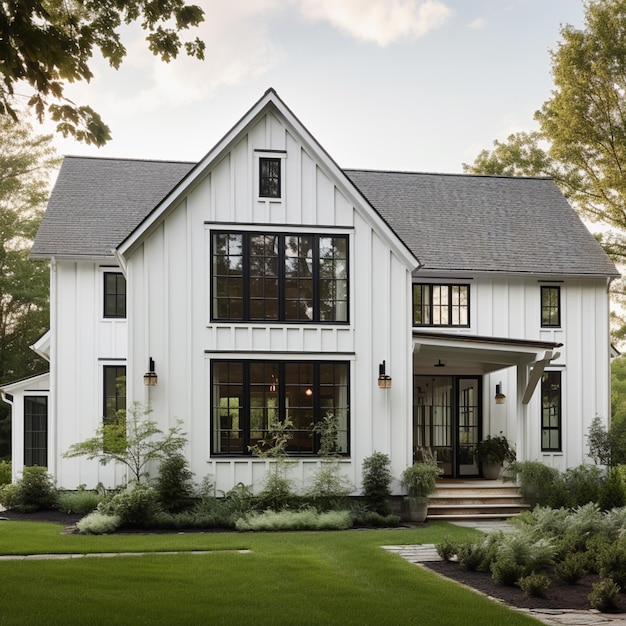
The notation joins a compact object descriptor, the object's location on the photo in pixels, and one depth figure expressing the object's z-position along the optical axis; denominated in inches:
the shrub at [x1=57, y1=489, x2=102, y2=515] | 658.2
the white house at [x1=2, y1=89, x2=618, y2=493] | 626.2
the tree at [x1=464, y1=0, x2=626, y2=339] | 1095.0
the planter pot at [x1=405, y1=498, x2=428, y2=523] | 617.3
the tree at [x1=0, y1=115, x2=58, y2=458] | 1262.3
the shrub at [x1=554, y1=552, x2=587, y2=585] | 359.6
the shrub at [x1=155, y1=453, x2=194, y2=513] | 596.4
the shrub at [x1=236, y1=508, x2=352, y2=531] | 554.9
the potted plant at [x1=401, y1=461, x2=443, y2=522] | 617.3
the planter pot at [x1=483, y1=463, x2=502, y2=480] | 754.8
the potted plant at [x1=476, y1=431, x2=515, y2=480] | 751.1
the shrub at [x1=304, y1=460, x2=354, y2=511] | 613.3
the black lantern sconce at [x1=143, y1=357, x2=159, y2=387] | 609.6
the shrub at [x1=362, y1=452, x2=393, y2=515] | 621.3
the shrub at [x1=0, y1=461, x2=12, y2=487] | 930.1
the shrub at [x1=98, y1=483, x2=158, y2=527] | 552.7
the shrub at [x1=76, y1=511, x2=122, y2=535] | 530.6
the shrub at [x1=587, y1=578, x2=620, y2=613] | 318.3
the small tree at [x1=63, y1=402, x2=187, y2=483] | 600.7
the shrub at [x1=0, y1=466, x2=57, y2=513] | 682.8
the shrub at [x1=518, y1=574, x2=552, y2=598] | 335.0
